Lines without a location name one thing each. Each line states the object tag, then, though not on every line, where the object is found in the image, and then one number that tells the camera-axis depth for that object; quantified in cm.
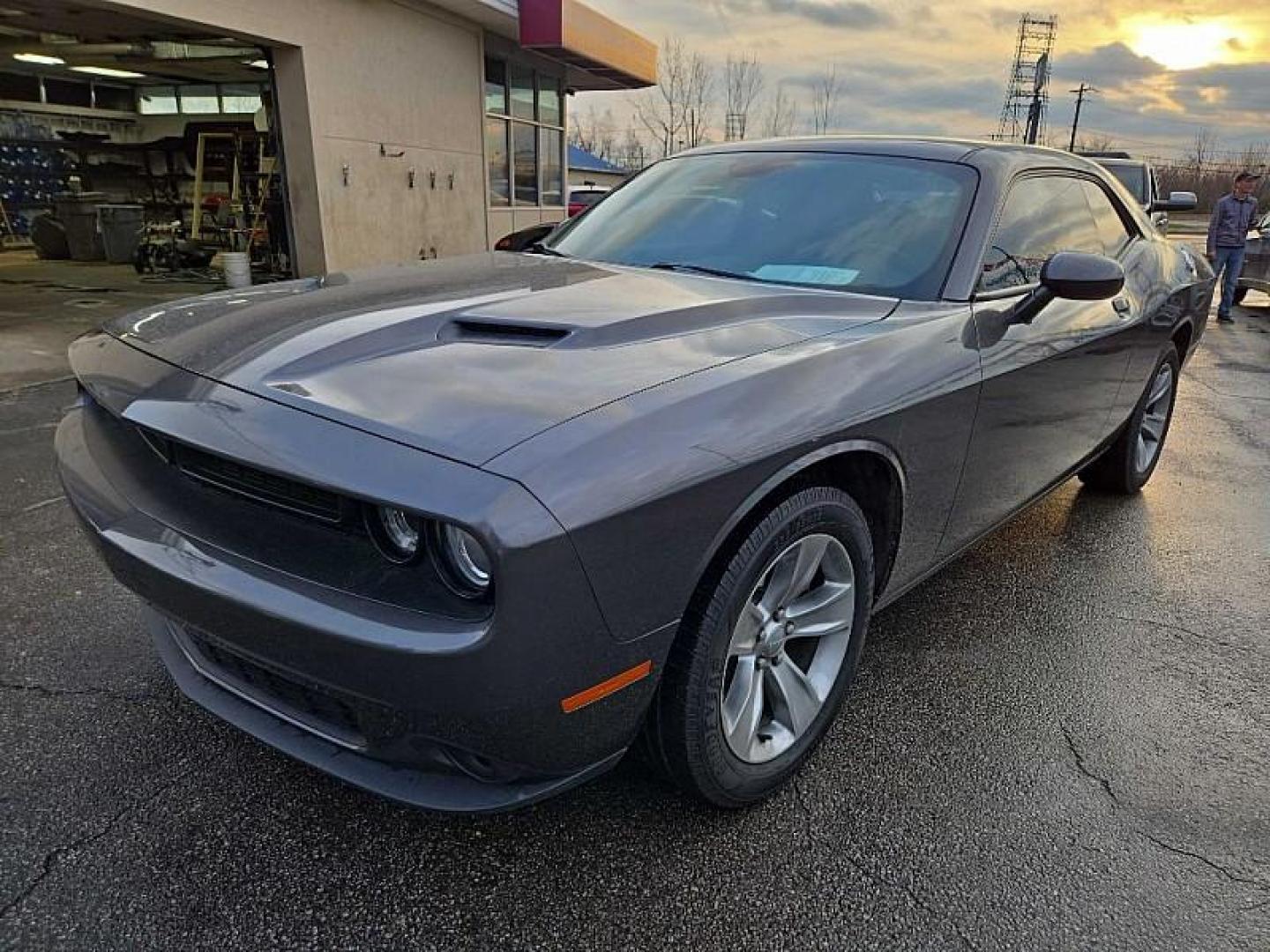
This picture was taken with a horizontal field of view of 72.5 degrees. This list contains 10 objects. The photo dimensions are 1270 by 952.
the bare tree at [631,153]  5408
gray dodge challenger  151
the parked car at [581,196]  1856
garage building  1009
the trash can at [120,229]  1458
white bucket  1089
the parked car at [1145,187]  1034
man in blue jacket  1045
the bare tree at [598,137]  6500
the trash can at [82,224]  1498
